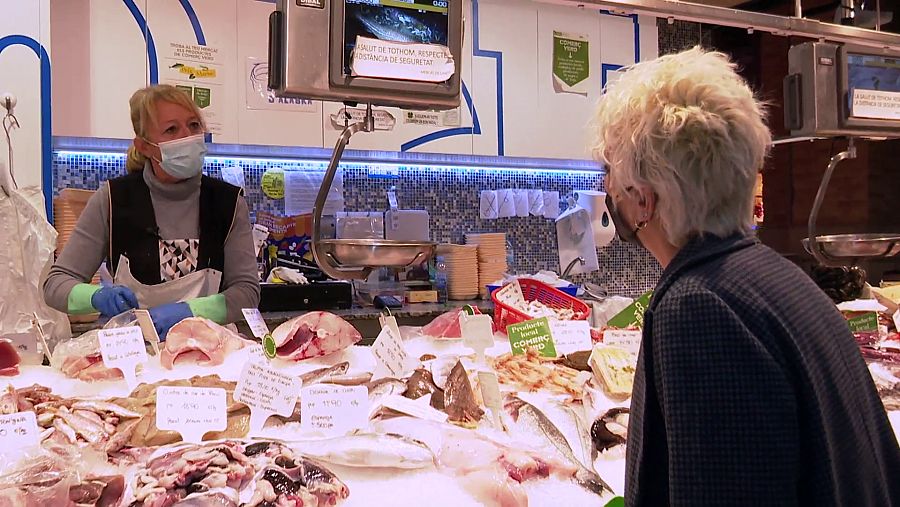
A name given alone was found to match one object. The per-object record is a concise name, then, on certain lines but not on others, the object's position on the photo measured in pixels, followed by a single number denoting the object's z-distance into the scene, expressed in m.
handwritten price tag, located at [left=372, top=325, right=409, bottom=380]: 1.96
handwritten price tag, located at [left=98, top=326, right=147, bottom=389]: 1.85
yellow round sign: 4.98
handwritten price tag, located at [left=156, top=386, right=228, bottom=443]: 1.49
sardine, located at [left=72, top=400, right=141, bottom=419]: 1.56
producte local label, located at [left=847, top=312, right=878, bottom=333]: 2.69
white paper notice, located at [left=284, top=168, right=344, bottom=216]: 5.01
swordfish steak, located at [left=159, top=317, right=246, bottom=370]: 2.08
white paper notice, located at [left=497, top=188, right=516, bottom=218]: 5.55
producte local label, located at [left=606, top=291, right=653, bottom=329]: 2.48
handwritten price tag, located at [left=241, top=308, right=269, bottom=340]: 2.19
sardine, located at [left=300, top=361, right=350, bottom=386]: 1.85
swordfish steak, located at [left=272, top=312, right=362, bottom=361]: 2.19
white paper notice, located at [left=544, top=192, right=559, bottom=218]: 5.75
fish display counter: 1.27
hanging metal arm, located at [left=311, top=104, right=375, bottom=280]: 1.90
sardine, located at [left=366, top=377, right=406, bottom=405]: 1.76
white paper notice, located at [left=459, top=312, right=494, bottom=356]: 2.30
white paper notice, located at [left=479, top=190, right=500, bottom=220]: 5.53
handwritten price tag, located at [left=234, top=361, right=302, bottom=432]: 1.59
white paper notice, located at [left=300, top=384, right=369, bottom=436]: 1.56
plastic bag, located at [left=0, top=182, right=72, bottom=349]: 3.13
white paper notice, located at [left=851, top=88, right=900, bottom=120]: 2.87
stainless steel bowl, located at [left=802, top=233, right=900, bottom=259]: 2.86
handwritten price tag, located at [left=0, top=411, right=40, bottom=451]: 1.36
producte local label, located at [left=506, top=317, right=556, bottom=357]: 2.24
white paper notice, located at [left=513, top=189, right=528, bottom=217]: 5.59
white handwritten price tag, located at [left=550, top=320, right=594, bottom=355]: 2.28
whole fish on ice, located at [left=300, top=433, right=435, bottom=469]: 1.39
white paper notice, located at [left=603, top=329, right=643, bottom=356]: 2.23
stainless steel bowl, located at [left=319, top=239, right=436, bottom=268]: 1.86
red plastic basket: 2.68
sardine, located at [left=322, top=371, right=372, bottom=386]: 1.81
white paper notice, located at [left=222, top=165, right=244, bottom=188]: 4.80
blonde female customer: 1.02
